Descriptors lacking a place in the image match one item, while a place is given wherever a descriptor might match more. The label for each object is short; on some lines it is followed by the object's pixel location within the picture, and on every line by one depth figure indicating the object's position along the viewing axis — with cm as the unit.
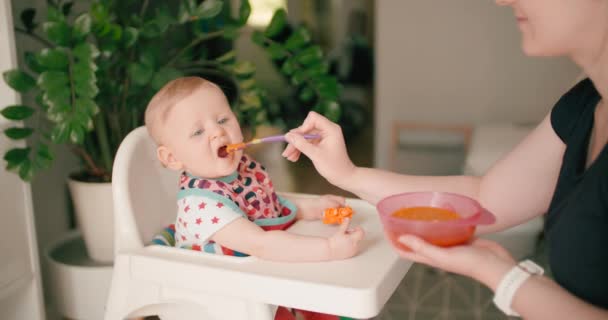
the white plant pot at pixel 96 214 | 192
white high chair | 113
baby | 125
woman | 98
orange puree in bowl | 107
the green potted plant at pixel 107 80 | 159
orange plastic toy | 134
